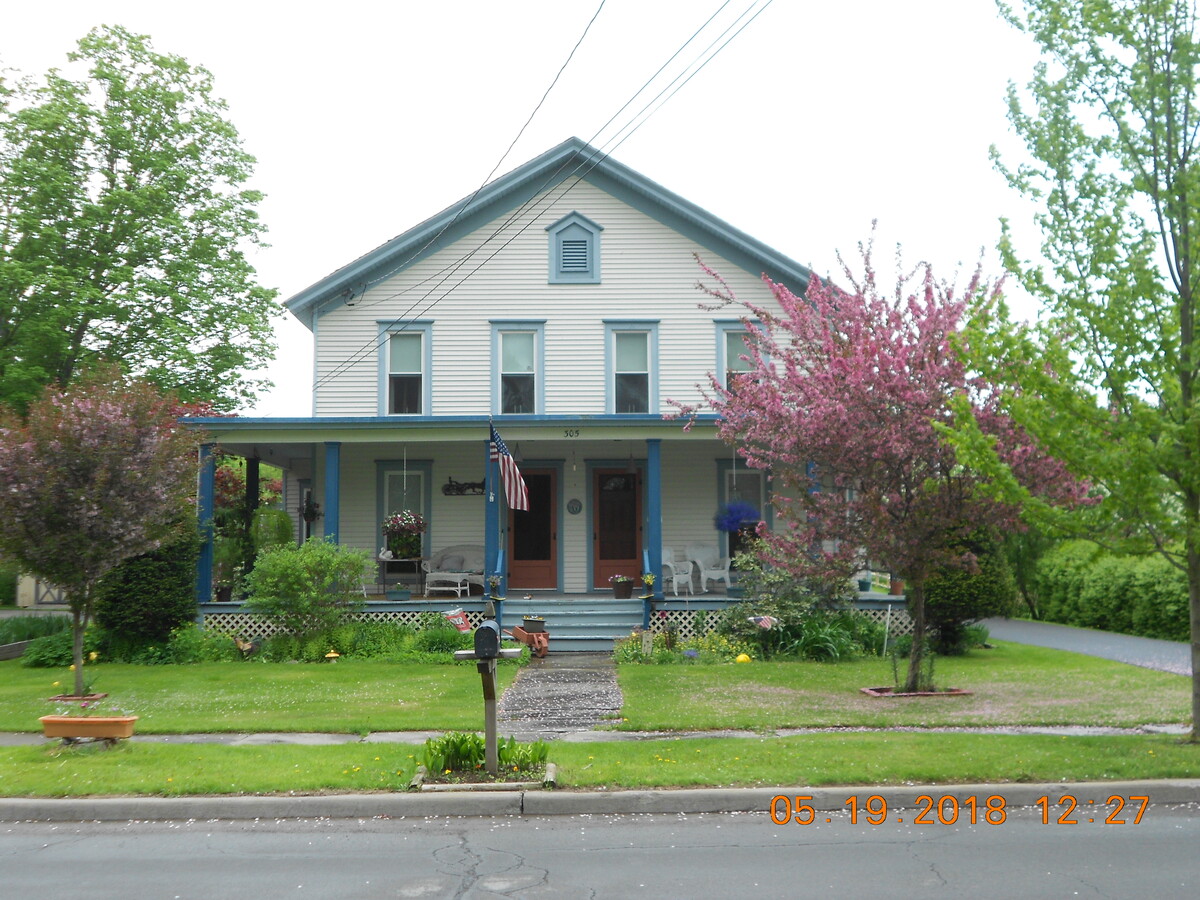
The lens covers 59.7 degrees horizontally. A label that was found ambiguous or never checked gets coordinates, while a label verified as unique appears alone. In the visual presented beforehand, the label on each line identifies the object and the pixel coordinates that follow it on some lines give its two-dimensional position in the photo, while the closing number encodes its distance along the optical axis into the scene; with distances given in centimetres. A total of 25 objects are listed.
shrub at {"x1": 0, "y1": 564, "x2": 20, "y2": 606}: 3216
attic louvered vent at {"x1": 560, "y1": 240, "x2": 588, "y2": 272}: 2184
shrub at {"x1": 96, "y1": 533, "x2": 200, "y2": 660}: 1735
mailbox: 870
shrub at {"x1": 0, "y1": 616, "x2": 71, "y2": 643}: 2006
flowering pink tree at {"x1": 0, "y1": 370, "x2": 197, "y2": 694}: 1304
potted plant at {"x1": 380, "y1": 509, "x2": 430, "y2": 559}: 2036
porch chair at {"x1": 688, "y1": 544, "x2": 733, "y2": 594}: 2097
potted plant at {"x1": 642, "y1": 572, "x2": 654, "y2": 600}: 1839
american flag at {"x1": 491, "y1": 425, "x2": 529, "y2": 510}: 1678
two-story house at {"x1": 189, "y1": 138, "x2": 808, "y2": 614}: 2145
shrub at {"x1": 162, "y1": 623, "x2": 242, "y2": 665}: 1717
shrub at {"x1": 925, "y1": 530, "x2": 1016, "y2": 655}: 1742
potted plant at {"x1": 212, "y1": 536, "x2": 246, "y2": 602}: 2211
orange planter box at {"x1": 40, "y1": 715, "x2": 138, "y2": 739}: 951
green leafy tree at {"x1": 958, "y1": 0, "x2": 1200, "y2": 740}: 930
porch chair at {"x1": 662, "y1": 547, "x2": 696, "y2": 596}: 2034
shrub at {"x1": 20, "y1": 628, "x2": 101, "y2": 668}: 1738
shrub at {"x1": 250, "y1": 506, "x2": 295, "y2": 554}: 2097
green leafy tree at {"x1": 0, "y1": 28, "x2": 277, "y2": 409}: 2472
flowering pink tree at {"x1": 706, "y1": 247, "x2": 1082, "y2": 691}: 1238
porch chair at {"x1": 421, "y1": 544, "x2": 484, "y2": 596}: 1992
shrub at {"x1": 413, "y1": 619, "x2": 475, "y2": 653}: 1759
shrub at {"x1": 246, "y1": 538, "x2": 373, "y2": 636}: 1738
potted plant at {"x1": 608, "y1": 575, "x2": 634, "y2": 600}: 1992
